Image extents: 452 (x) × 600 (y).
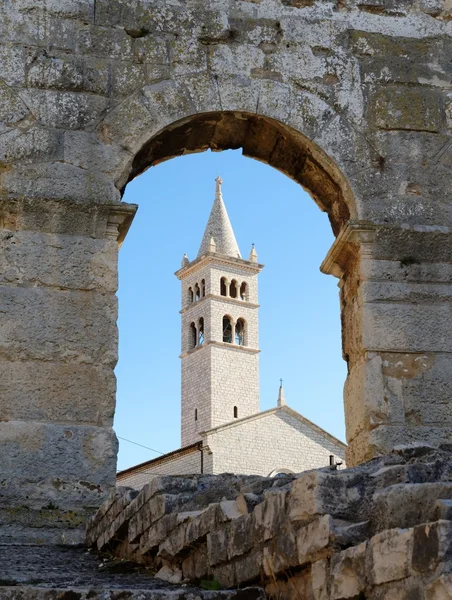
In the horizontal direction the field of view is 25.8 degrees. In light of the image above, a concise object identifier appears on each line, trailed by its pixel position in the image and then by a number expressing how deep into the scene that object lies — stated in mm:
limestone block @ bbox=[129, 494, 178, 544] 4609
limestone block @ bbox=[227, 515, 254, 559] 3869
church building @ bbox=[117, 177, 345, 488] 45031
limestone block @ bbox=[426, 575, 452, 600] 2670
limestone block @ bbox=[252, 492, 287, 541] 3668
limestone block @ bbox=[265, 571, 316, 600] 3510
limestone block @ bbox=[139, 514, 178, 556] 4480
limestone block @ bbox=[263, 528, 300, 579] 3566
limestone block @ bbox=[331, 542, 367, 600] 3168
